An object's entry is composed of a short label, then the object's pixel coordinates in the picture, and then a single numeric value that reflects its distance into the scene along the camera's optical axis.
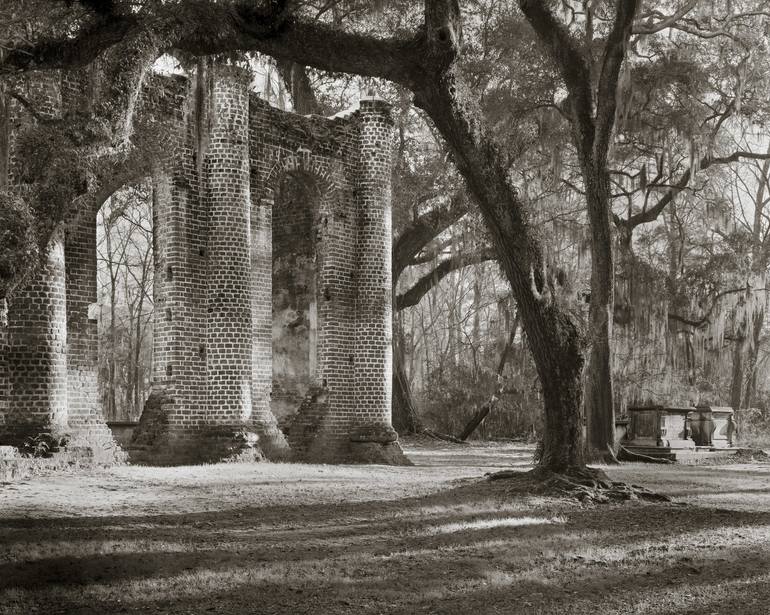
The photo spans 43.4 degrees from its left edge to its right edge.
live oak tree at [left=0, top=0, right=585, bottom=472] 10.61
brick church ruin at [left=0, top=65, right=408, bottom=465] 14.35
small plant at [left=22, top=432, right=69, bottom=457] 13.91
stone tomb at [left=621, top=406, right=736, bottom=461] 20.38
